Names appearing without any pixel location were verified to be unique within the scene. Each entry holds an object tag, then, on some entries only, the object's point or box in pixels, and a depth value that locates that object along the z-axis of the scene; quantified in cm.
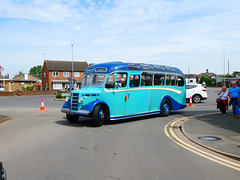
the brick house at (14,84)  6599
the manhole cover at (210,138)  792
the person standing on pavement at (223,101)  1349
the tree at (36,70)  13650
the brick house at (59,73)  6444
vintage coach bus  1040
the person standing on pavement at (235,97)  1266
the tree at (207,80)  12566
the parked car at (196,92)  2348
